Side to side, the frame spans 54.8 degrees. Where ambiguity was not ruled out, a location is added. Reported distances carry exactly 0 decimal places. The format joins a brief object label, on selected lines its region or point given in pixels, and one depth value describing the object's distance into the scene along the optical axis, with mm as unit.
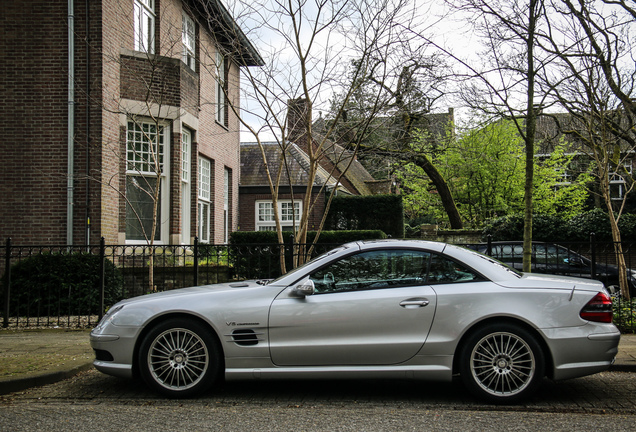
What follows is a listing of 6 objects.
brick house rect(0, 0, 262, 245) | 12250
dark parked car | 13628
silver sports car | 5191
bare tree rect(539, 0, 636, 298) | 11531
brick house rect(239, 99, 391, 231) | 25406
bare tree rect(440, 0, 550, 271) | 8805
